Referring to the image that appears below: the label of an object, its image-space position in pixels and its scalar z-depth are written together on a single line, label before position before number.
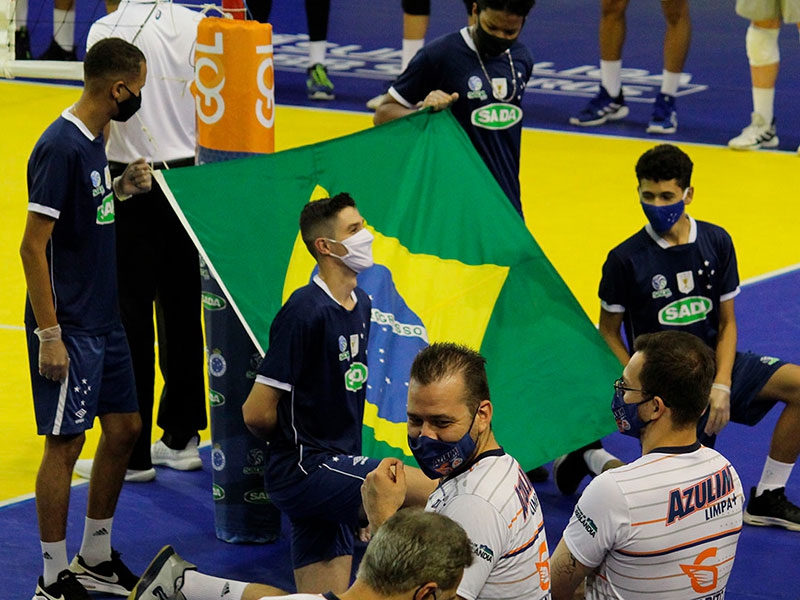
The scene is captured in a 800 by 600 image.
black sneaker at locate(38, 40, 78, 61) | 31.05
